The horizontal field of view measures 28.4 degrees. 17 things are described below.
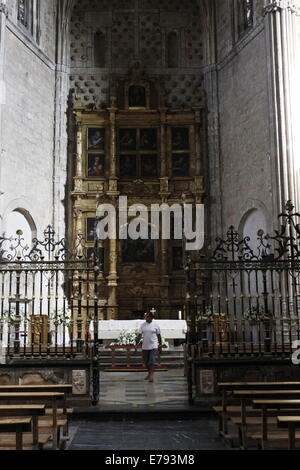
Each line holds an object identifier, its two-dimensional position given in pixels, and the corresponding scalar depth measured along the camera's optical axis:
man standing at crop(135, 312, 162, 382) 11.48
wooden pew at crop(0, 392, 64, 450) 6.07
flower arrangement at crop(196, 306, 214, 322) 9.62
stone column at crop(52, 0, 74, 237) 19.34
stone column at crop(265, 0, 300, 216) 15.02
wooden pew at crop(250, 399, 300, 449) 5.31
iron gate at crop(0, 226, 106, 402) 9.37
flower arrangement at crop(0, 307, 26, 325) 9.43
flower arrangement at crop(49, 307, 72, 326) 9.54
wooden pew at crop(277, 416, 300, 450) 4.66
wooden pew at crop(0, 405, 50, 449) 5.21
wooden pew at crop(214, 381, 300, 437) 6.88
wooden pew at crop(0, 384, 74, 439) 6.99
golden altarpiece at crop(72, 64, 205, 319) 19.14
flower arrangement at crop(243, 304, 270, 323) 9.28
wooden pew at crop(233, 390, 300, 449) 6.11
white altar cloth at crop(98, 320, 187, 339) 14.71
